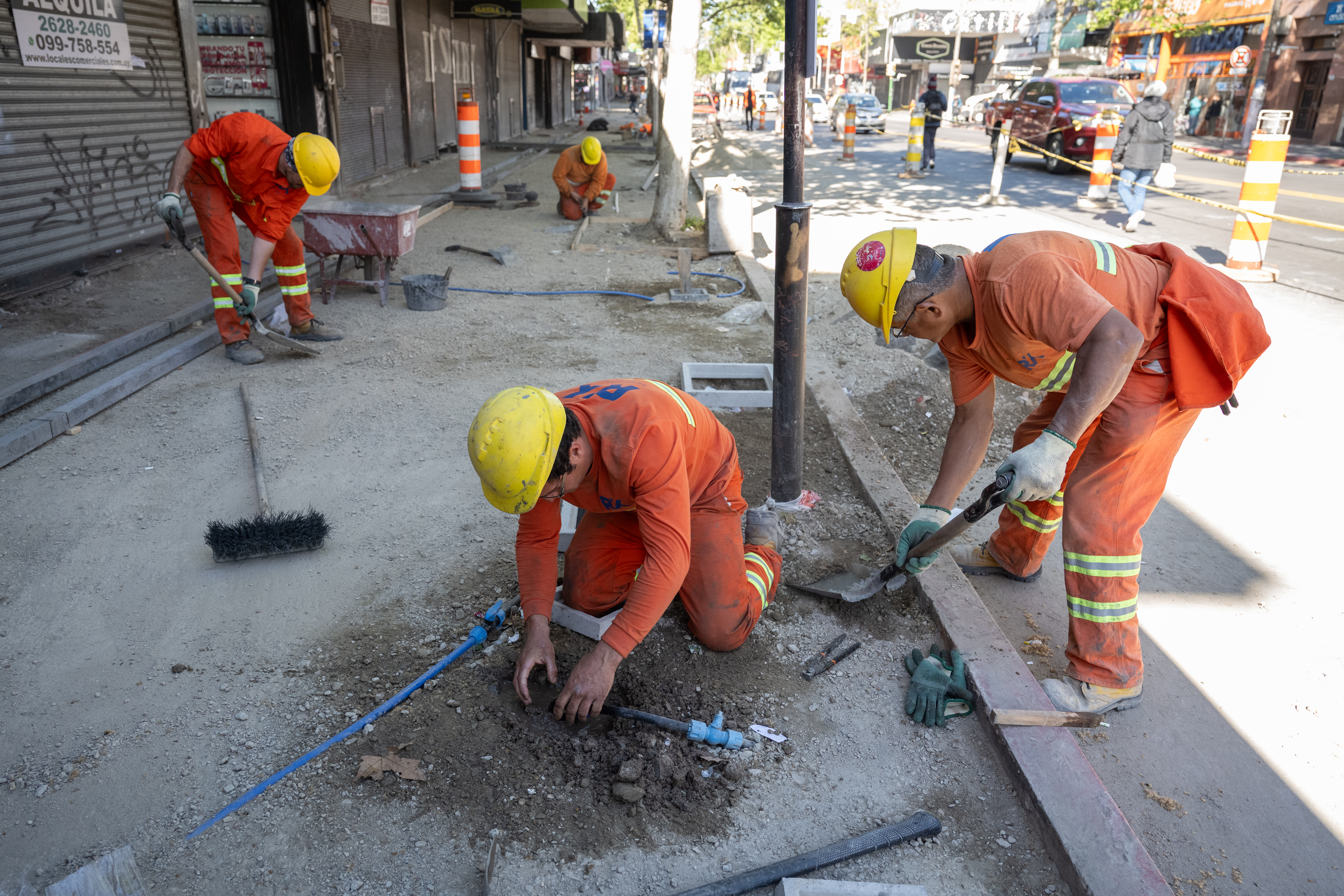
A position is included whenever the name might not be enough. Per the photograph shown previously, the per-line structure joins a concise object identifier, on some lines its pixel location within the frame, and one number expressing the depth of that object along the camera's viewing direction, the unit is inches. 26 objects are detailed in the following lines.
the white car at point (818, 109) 1425.9
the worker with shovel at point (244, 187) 206.1
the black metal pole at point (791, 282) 134.2
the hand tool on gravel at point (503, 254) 348.8
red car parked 642.2
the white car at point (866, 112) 1192.2
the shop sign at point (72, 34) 264.8
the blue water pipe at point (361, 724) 92.1
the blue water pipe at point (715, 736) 101.8
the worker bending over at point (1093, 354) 95.5
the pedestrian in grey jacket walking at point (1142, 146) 402.3
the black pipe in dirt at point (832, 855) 84.4
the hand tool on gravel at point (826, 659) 117.3
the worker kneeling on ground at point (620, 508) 88.6
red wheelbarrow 261.3
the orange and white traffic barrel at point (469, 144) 462.9
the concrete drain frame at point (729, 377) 200.7
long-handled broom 134.0
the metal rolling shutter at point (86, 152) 262.8
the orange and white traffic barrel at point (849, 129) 778.8
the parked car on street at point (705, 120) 1193.8
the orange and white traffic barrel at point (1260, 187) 304.5
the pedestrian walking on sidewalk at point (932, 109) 665.0
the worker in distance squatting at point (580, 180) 438.0
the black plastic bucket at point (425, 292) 272.8
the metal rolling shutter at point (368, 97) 497.0
